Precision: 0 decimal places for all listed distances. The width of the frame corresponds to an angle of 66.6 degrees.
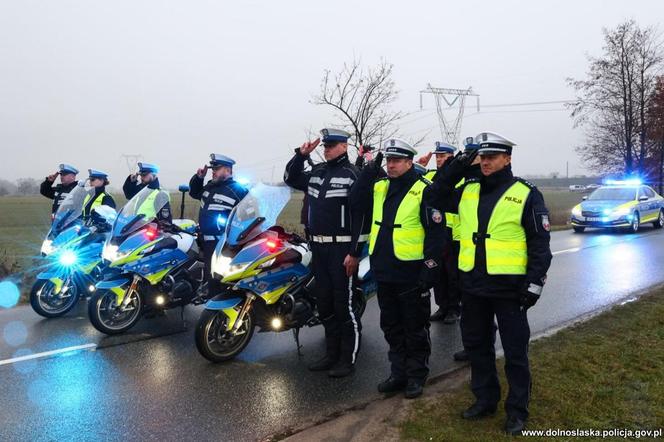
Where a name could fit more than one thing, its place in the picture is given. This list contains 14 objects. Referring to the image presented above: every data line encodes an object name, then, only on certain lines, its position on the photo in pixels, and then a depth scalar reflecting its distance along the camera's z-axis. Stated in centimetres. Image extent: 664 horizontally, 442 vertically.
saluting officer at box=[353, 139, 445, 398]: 397
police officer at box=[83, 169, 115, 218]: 735
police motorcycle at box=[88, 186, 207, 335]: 574
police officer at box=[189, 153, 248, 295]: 612
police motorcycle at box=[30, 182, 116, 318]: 659
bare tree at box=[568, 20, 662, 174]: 2667
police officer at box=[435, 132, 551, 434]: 330
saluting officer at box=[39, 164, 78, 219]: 845
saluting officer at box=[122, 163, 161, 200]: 756
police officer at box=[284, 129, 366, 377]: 461
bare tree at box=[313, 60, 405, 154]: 1532
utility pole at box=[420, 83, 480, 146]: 3667
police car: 1566
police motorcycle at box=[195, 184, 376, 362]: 475
